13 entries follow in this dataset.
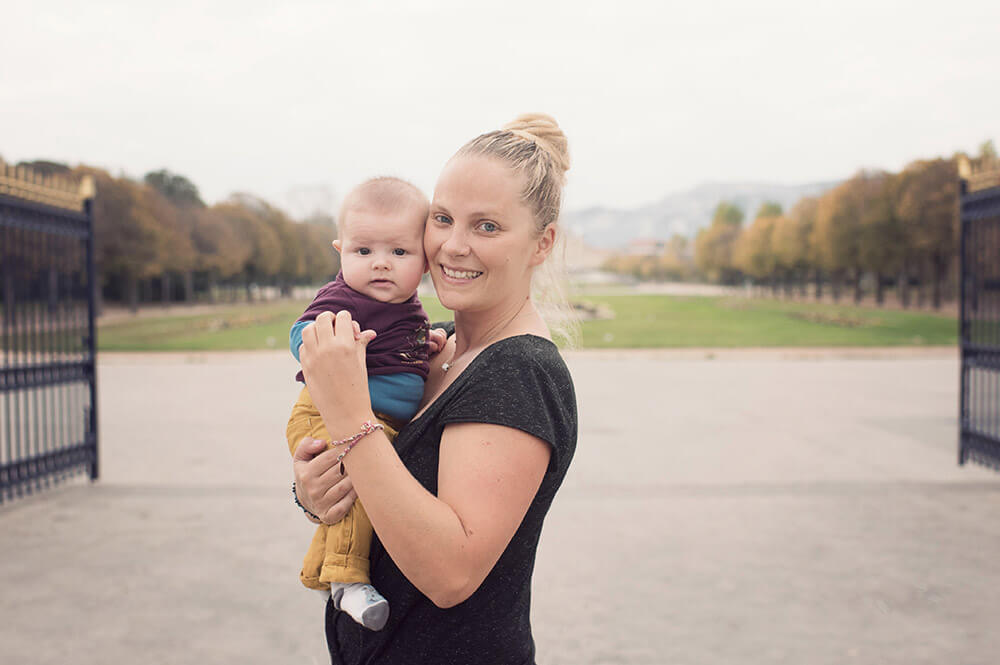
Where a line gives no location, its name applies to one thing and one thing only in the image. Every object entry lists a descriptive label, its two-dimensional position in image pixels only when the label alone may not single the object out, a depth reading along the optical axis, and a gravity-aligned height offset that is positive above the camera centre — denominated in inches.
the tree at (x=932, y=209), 1230.9 +148.3
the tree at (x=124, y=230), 1296.8 +126.8
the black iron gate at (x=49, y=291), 257.6 +6.1
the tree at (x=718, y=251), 3034.0 +209.5
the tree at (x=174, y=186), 1973.8 +306.4
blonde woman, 49.0 -8.5
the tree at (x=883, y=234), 1373.0 +120.7
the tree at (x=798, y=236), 1958.7 +169.8
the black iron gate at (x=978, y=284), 298.2 +7.8
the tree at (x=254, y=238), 1849.2 +166.1
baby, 58.6 -0.7
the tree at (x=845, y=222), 1501.0 +158.7
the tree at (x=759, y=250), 2353.6 +160.6
